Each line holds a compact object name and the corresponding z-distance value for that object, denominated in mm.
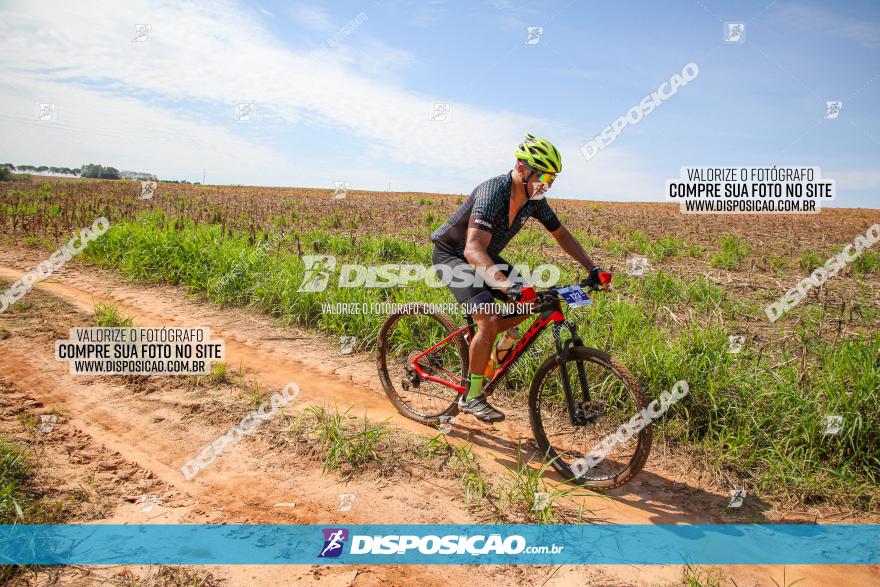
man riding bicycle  4223
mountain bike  4156
